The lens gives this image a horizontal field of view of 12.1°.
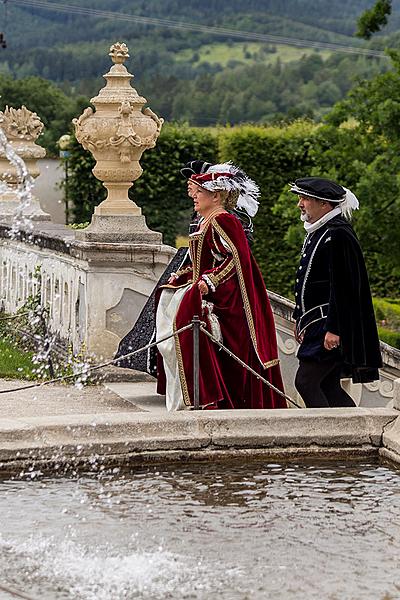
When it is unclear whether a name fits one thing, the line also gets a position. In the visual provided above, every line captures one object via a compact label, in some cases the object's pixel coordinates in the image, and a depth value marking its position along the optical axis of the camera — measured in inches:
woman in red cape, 378.4
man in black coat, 365.4
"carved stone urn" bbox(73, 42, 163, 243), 465.4
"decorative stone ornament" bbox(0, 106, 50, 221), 661.1
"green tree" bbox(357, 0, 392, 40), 823.0
